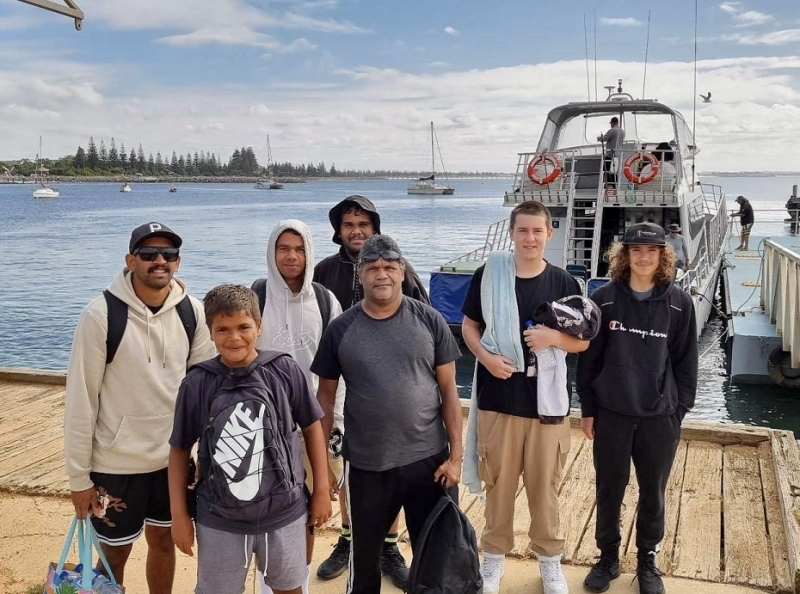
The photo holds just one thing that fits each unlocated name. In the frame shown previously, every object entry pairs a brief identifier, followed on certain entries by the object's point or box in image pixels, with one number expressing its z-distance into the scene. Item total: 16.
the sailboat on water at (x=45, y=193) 94.38
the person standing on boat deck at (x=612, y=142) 12.86
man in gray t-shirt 2.68
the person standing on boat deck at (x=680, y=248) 11.05
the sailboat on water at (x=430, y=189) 125.11
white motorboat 12.00
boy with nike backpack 2.36
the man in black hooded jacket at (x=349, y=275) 3.31
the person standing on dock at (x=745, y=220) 20.31
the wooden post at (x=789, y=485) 3.23
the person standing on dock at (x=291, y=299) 3.02
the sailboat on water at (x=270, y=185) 150.96
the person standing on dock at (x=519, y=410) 3.03
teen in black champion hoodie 3.08
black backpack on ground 2.62
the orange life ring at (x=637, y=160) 12.00
